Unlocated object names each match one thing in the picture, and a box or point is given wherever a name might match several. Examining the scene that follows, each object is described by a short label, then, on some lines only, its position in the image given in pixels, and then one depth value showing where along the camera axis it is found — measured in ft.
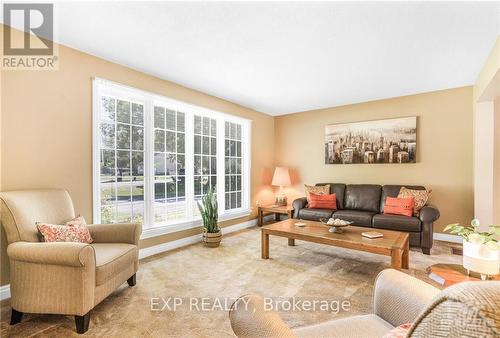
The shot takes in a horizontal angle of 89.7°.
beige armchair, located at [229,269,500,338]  1.40
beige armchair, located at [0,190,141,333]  5.75
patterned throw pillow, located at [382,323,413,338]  2.60
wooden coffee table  8.02
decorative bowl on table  9.81
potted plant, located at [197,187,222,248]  12.14
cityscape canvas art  14.23
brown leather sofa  11.16
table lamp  17.22
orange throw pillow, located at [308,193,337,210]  14.57
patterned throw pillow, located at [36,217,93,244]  6.59
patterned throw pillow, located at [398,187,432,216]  12.26
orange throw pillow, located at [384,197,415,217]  12.09
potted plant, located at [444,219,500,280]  5.03
